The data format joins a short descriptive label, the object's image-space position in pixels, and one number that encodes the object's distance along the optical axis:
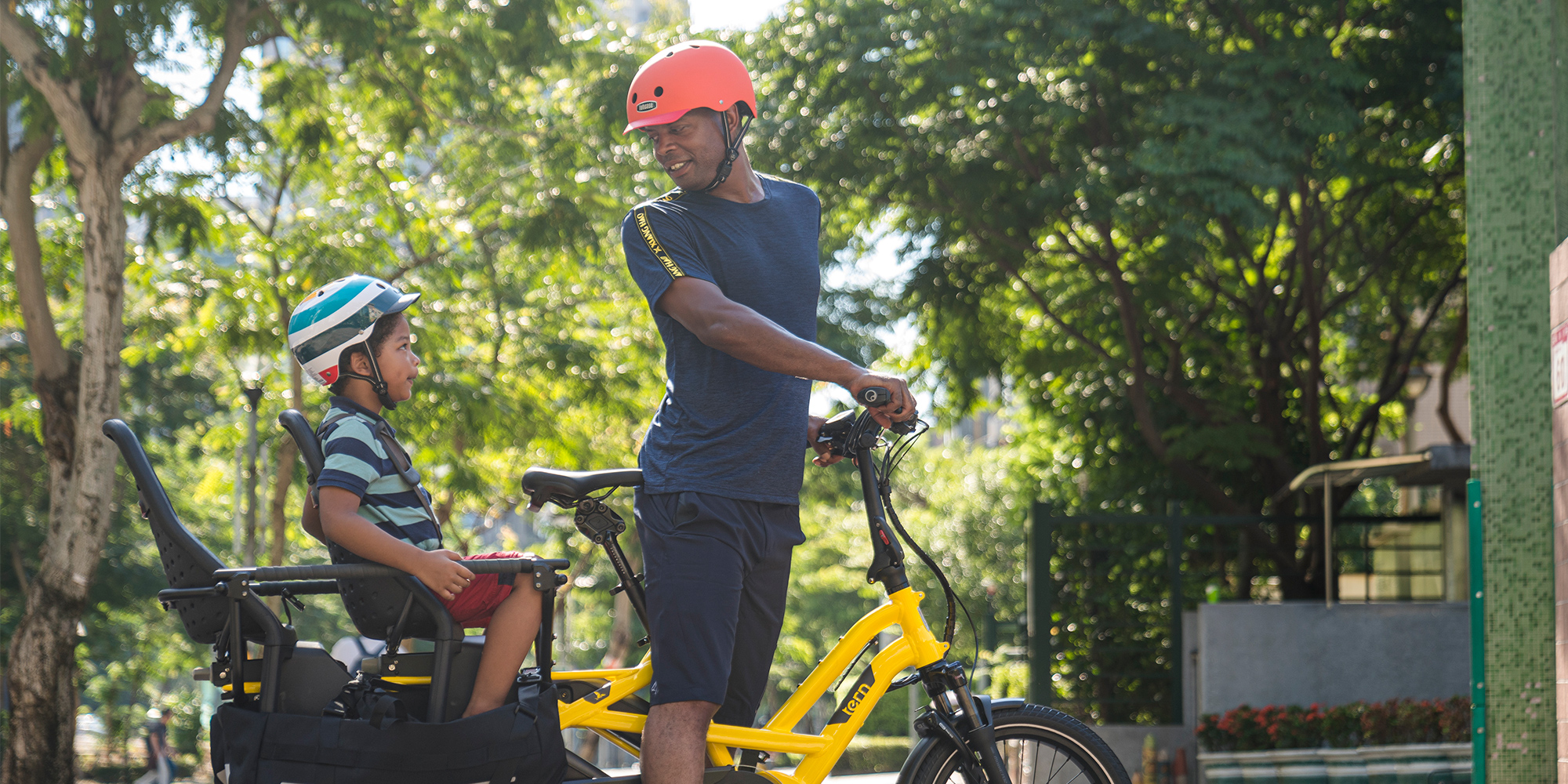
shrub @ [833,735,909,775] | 40.59
